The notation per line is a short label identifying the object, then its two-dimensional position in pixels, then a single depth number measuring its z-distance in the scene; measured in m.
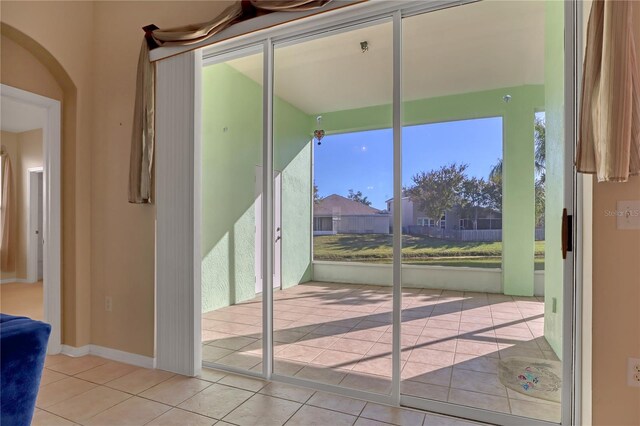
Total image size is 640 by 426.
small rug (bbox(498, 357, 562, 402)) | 2.11
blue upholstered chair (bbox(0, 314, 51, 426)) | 1.21
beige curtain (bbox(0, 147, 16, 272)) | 6.13
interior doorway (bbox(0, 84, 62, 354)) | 4.90
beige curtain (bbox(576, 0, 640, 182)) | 1.43
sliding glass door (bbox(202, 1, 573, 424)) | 2.16
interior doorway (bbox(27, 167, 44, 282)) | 6.17
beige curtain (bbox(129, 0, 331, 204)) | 2.63
